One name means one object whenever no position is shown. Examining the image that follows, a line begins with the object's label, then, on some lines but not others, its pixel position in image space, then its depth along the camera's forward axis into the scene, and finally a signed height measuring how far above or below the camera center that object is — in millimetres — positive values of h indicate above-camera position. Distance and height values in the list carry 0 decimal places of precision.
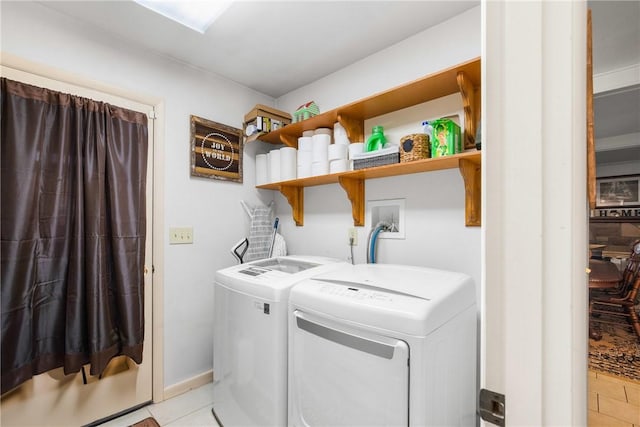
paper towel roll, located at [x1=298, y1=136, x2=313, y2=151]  2090 +520
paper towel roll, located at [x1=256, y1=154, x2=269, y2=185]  2420 +385
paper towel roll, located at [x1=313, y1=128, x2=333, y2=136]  2061 +600
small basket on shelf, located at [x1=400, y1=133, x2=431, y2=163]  1513 +354
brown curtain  1397 -90
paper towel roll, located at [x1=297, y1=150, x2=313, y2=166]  2082 +416
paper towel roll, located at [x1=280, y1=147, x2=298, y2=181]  2201 +394
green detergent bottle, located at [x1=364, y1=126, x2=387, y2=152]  1775 +461
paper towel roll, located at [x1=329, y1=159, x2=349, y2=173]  1879 +322
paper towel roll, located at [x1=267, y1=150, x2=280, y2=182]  2262 +390
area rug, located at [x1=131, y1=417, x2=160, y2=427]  1708 -1252
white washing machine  1288 -635
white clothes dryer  904 -484
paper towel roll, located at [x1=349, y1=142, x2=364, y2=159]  1836 +424
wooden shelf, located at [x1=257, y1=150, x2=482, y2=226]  1418 +232
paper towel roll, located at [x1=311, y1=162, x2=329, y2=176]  1961 +318
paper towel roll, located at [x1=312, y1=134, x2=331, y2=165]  1971 +463
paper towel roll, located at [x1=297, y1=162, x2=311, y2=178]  2083 +322
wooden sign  2121 +501
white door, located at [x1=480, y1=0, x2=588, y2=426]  399 +9
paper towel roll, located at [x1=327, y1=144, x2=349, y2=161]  1887 +416
